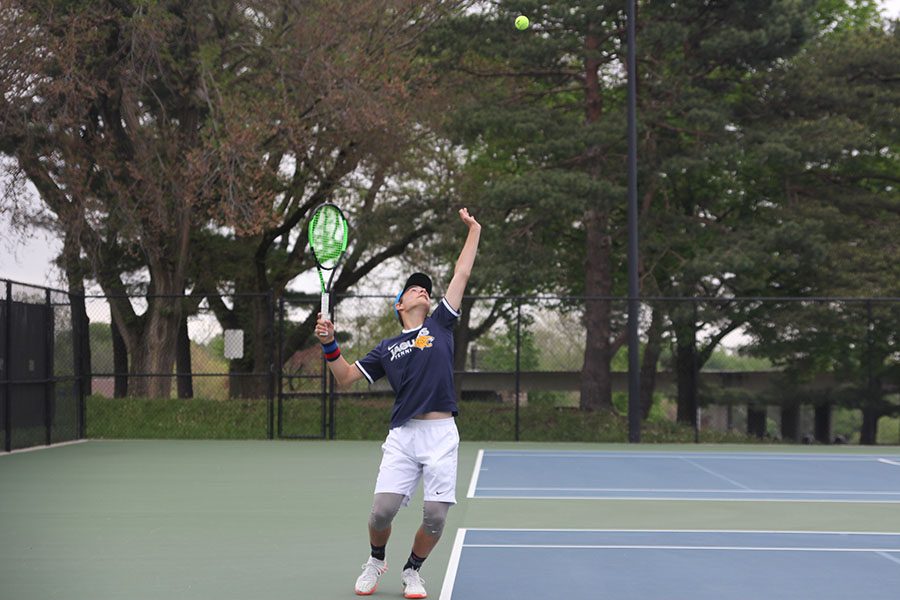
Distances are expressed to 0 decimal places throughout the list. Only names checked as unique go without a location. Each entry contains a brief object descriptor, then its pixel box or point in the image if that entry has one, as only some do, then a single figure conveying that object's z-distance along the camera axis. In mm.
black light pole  20312
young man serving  6707
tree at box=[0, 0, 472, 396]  22656
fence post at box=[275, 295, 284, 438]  19812
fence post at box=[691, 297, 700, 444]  20802
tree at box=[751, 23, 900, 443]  23531
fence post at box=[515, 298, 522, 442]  20078
